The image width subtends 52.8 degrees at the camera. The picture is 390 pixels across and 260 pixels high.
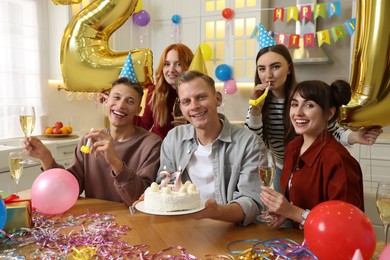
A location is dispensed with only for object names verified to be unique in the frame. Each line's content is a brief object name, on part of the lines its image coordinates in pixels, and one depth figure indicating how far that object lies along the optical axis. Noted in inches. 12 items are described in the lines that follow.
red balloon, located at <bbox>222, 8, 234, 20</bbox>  167.5
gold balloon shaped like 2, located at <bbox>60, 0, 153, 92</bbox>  71.2
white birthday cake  47.1
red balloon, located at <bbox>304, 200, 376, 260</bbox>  34.8
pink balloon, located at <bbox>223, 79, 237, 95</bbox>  168.1
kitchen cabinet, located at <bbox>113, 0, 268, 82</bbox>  166.7
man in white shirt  57.7
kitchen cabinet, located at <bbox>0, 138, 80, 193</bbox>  109.7
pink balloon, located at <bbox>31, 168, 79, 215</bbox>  52.3
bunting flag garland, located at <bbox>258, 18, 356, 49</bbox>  148.1
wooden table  43.0
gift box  46.7
